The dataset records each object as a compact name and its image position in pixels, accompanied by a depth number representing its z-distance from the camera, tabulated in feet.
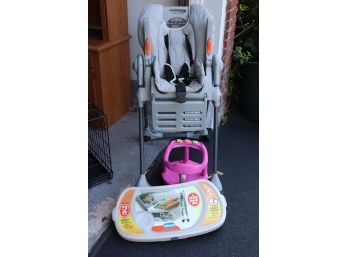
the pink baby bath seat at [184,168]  6.13
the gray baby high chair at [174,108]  5.10
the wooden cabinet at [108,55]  7.60
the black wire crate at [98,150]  6.32
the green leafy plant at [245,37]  9.35
